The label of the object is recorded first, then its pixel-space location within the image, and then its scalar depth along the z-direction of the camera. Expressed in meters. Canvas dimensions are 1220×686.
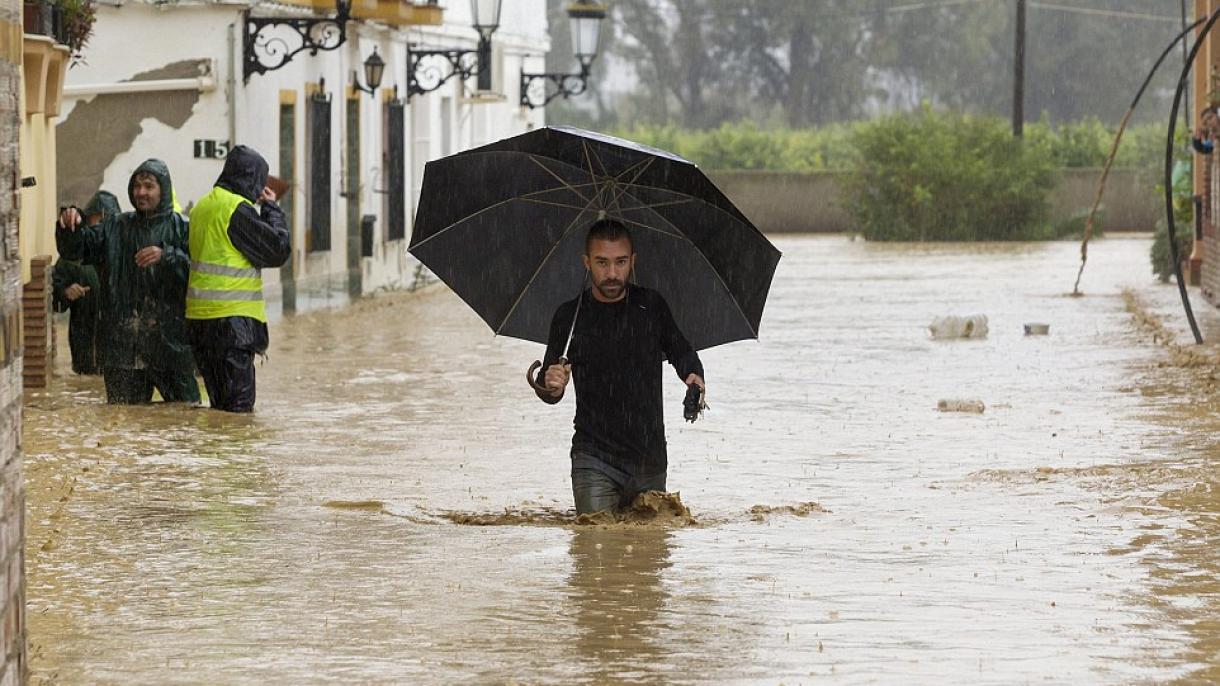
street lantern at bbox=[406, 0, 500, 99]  27.98
